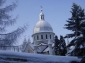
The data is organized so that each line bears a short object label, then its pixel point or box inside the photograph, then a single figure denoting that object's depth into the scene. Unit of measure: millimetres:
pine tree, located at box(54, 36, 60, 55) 34994
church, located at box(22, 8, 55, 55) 45281
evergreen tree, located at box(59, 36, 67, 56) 34119
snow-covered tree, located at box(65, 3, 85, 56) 18612
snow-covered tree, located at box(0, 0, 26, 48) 8266
